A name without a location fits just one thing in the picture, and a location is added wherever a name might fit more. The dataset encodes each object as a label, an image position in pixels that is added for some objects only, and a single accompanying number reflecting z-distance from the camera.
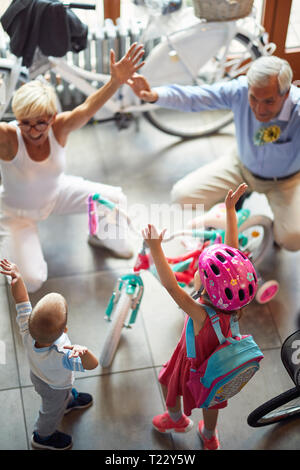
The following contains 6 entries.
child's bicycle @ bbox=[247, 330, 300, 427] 2.33
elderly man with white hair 2.73
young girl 2.01
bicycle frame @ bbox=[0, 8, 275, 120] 3.40
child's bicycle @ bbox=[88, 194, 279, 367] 2.62
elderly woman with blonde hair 2.68
